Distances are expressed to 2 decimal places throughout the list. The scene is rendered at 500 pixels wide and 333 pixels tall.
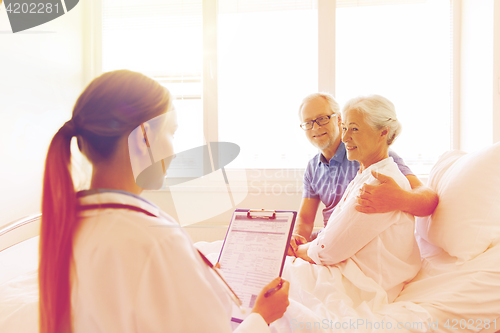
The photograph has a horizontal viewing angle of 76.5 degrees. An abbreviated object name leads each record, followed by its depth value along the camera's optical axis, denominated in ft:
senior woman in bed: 3.64
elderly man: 6.17
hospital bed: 3.22
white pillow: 3.64
